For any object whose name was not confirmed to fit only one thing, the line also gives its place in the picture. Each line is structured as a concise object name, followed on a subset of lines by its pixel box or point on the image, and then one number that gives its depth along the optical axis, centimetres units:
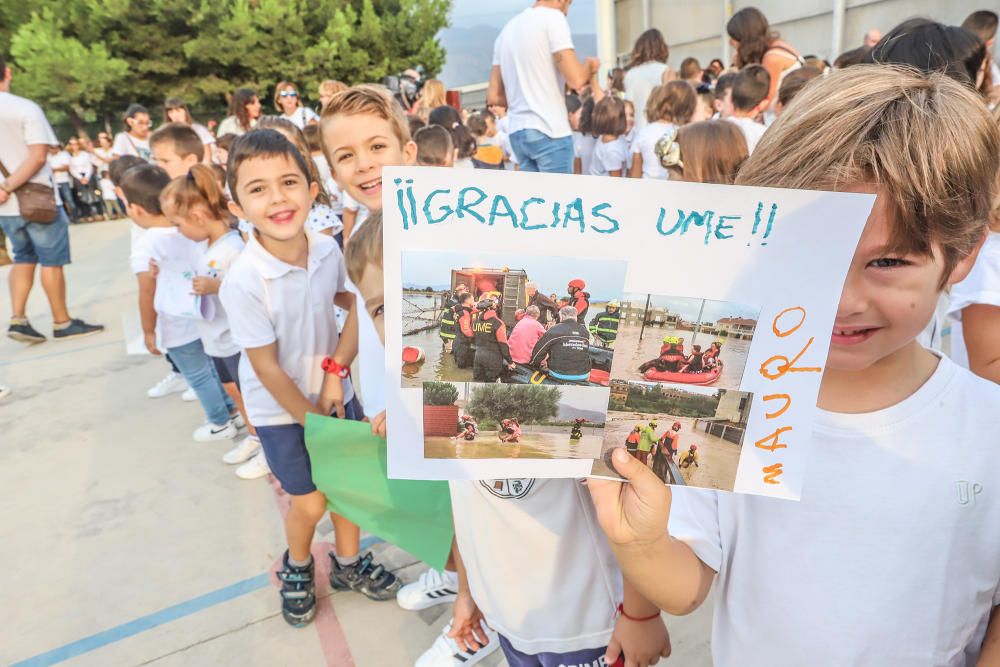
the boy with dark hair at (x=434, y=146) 265
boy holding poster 57
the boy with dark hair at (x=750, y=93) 278
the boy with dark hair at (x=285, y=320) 149
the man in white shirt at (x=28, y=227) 355
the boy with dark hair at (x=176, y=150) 305
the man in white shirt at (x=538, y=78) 292
